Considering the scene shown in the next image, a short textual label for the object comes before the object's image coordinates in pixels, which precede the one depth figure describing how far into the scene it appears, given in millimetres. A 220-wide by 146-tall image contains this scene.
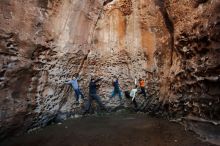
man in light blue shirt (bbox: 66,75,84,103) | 5657
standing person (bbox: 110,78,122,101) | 6351
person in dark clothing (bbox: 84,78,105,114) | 6096
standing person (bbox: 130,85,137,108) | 6251
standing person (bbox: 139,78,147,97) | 6220
